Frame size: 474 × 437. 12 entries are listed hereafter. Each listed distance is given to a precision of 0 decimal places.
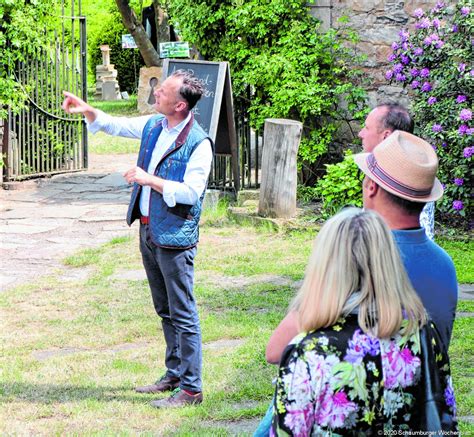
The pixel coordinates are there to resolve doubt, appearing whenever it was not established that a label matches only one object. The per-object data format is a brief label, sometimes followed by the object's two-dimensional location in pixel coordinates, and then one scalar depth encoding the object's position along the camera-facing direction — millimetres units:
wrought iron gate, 12961
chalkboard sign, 10281
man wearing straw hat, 3158
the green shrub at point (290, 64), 11211
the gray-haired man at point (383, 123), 4883
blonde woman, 2701
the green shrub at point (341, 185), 9664
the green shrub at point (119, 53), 30578
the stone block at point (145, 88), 23234
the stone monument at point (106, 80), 28781
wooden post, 10117
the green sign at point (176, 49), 17156
